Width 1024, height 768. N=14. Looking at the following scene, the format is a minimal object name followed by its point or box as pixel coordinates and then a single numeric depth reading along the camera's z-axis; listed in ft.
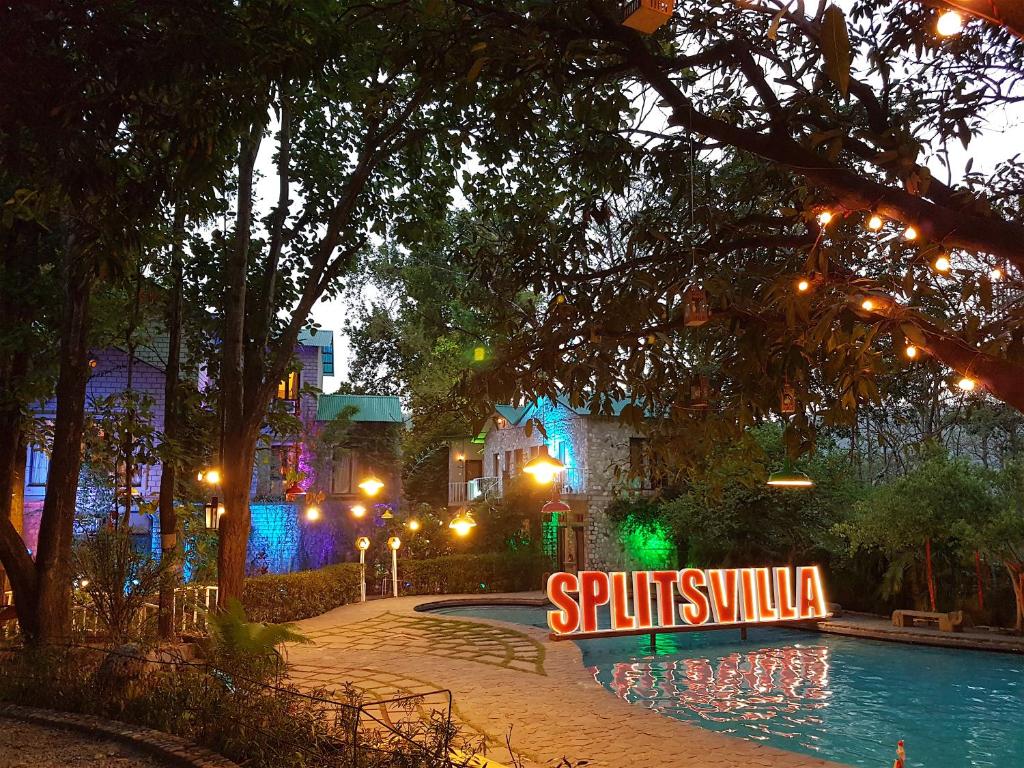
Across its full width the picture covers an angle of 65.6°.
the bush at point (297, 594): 56.03
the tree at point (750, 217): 14.56
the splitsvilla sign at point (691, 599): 44.11
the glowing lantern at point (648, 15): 12.15
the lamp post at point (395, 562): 71.61
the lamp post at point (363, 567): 68.64
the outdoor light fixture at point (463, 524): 72.02
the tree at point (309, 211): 35.86
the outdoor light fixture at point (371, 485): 62.49
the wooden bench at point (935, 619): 55.26
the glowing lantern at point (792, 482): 48.41
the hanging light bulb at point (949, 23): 11.82
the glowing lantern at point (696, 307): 18.53
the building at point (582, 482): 95.76
